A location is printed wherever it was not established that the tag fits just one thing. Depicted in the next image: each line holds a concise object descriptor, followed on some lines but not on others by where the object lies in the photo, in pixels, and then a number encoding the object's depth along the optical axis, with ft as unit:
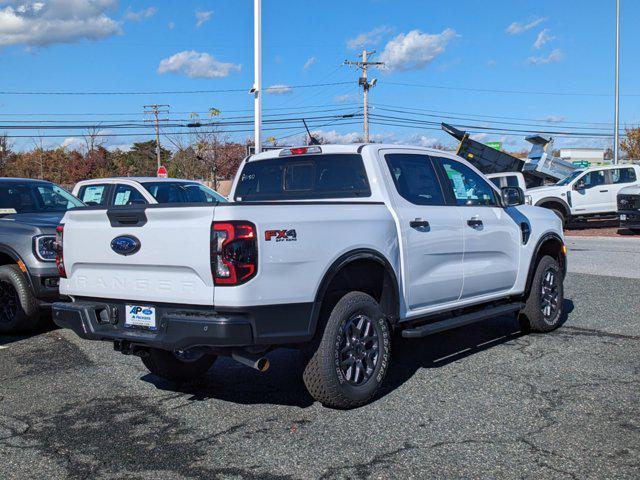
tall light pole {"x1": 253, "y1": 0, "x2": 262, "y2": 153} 64.95
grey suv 24.44
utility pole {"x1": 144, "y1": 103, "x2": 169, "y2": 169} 212.72
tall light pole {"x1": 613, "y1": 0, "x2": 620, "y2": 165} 104.99
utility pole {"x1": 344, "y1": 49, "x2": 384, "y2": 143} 161.99
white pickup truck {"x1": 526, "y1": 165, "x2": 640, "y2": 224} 75.46
